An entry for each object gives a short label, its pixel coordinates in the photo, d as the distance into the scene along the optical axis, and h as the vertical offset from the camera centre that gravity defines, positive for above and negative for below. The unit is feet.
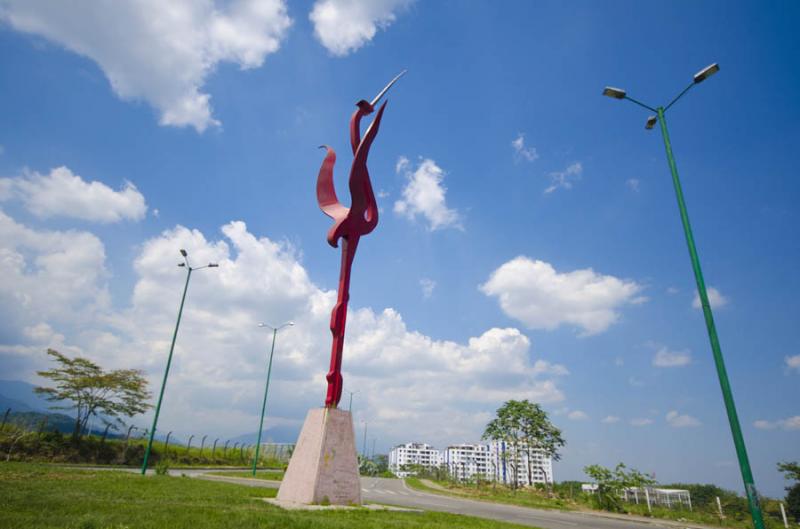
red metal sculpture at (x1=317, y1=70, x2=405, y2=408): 50.55 +28.20
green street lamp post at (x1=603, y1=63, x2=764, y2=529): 22.29 +7.33
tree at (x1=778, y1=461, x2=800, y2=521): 80.69 -5.88
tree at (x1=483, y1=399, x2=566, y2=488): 119.44 +6.11
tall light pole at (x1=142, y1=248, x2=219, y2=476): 71.92 +9.47
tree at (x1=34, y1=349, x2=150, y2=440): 97.04 +10.60
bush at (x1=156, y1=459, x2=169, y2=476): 62.16 -4.14
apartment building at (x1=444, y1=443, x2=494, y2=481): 538.51 -5.63
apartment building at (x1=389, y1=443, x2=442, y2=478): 613.93 -6.83
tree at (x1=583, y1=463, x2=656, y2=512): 86.63 -4.95
